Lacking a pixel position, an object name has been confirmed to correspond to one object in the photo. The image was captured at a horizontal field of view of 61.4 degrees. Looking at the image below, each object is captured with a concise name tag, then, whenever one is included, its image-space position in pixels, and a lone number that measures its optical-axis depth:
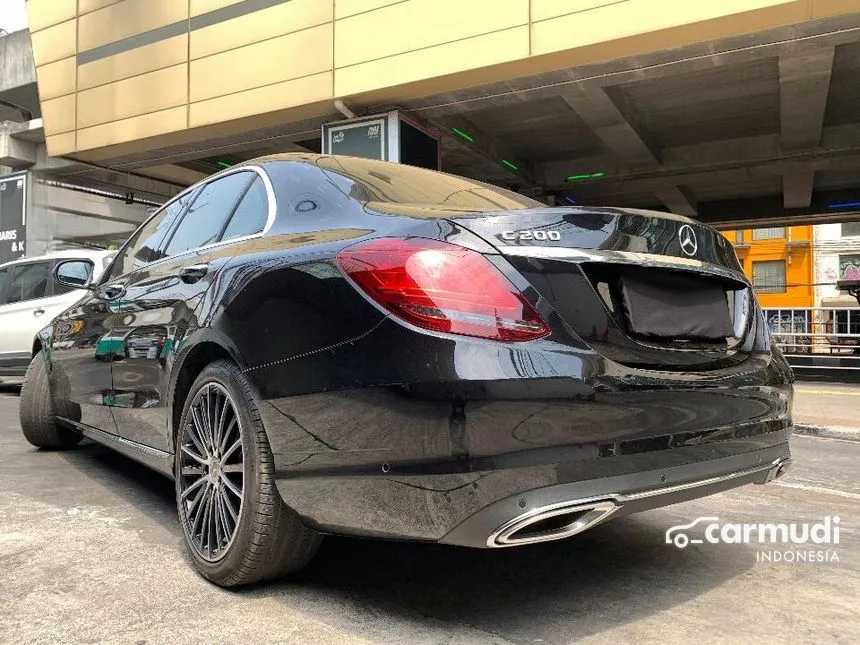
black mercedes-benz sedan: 1.79
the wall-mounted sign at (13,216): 17.53
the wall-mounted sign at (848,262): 34.81
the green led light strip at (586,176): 17.04
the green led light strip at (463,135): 13.12
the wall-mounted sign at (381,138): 11.10
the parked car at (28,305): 8.52
